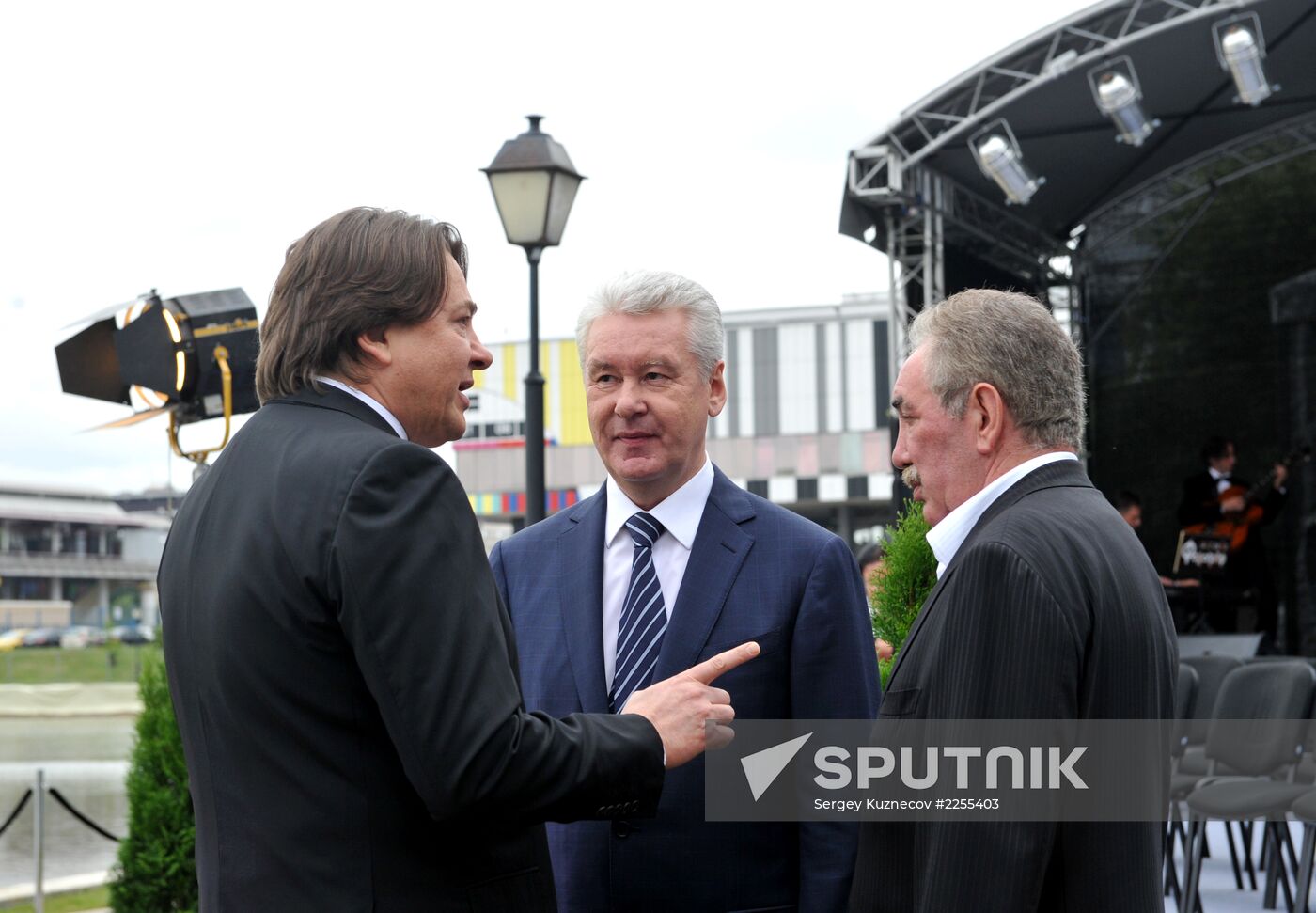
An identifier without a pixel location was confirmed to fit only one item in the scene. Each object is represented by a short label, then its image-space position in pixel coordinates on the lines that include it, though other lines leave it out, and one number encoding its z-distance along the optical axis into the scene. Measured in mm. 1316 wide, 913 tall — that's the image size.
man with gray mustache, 1832
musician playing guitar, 12641
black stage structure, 11172
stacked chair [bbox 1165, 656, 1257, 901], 6867
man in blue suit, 2461
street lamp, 7215
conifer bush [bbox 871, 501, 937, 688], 3041
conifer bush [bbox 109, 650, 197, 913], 6184
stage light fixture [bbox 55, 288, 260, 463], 5852
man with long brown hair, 1720
